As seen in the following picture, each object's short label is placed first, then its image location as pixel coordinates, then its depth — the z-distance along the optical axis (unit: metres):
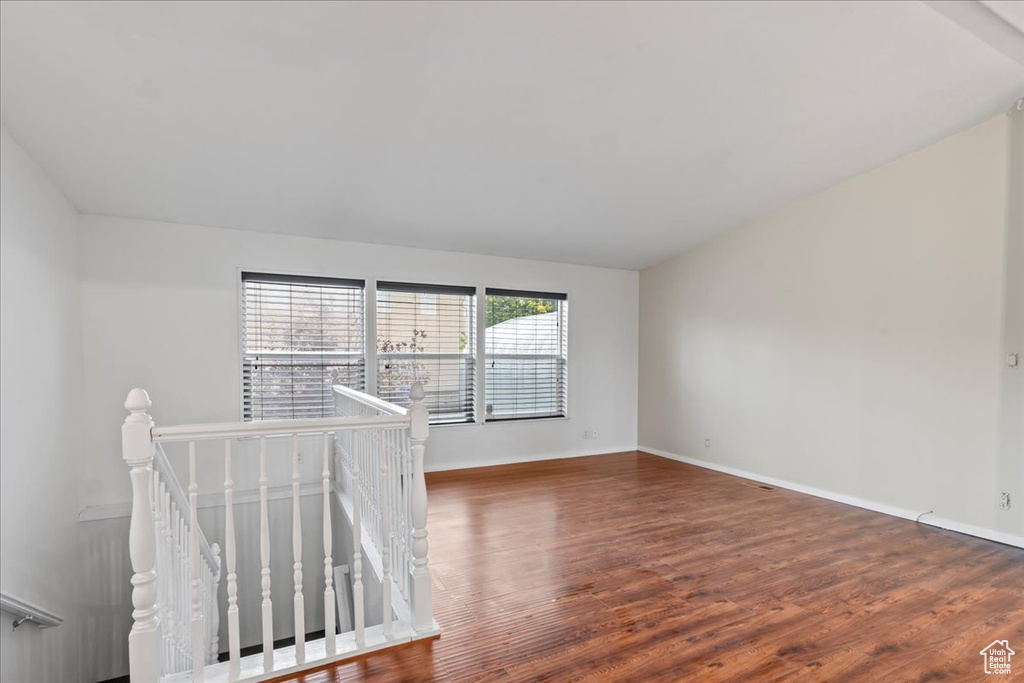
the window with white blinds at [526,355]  5.43
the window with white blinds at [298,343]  4.30
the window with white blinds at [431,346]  4.86
